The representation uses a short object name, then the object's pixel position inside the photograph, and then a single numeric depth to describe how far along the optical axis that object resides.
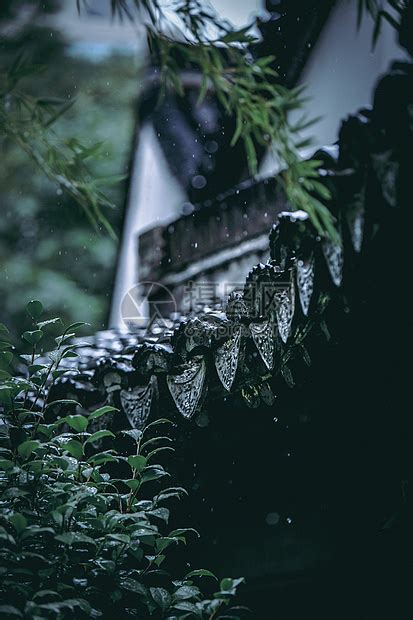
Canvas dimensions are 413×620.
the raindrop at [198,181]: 8.83
